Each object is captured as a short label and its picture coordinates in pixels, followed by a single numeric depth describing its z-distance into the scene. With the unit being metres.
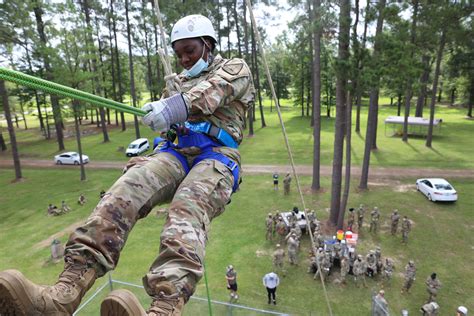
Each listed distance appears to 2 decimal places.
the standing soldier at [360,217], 13.69
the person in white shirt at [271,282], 9.43
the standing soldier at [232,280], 9.67
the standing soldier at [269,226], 12.96
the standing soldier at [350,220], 13.58
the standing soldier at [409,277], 9.55
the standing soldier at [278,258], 10.87
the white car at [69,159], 26.33
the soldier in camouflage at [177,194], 2.34
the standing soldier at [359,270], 10.19
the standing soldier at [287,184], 17.78
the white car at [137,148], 26.95
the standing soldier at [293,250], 11.30
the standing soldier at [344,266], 10.27
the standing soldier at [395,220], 13.02
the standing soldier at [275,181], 18.48
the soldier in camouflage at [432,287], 9.23
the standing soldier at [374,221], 13.23
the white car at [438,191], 16.02
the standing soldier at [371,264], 10.53
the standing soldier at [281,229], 13.41
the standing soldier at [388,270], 10.13
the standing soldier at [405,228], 12.25
